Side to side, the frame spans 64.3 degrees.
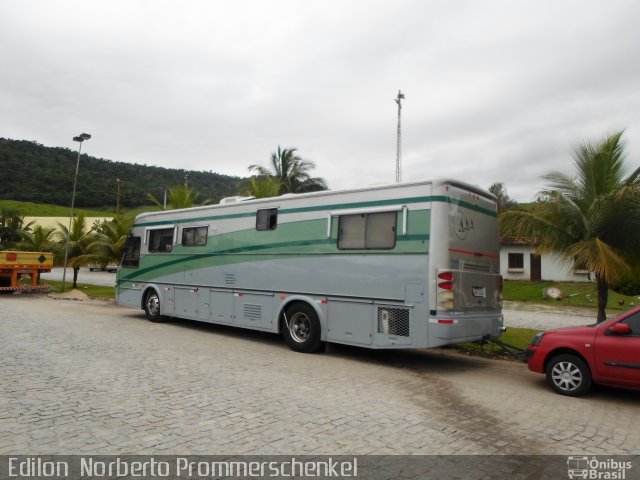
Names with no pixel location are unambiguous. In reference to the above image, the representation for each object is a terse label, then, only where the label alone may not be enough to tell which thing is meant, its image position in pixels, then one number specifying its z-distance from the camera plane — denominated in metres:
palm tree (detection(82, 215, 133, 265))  24.95
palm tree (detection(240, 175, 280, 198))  25.59
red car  6.69
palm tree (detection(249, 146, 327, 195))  33.41
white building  31.66
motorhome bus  8.66
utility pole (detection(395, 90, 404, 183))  24.86
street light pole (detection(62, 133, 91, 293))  25.45
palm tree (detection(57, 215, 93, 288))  26.45
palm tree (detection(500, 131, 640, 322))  9.38
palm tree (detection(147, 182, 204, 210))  25.08
